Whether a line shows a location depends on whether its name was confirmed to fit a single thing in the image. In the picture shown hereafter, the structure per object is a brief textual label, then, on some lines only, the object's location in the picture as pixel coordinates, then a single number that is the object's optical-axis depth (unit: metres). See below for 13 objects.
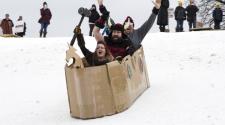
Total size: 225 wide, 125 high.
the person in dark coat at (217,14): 25.94
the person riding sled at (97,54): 10.81
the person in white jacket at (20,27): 28.34
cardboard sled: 10.30
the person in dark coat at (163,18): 22.55
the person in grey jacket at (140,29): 12.42
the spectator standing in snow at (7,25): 27.92
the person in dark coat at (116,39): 11.70
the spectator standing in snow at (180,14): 25.04
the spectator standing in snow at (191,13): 25.39
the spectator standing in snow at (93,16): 24.06
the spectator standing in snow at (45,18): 25.98
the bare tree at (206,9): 41.78
